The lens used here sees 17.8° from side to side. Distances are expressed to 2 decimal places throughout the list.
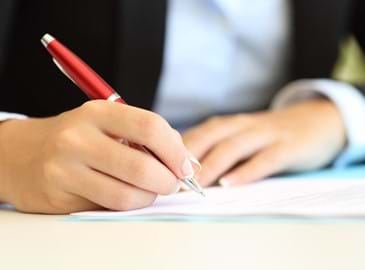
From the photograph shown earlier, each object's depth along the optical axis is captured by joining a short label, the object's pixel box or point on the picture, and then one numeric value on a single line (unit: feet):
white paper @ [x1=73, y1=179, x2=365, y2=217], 2.17
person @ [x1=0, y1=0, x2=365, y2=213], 2.21
